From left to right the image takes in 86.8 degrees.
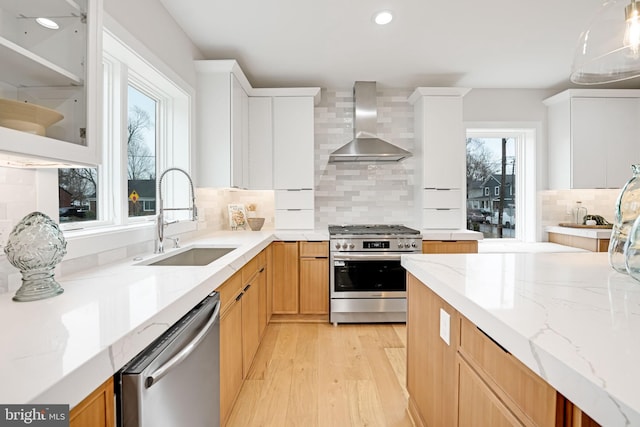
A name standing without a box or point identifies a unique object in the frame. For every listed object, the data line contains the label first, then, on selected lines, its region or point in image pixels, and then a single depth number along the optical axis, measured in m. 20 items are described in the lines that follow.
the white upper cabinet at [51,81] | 0.97
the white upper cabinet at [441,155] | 3.59
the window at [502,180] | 4.05
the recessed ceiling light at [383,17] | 2.40
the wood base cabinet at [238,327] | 1.64
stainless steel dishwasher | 0.84
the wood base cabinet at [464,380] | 0.74
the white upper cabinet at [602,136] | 3.63
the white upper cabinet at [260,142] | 3.55
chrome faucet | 2.04
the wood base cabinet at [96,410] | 0.67
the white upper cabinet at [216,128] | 2.99
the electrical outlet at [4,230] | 1.17
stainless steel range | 3.20
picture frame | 3.62
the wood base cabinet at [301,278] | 3.26
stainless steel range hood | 3.52
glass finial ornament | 1.06
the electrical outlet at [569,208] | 3.99
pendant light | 1.40
